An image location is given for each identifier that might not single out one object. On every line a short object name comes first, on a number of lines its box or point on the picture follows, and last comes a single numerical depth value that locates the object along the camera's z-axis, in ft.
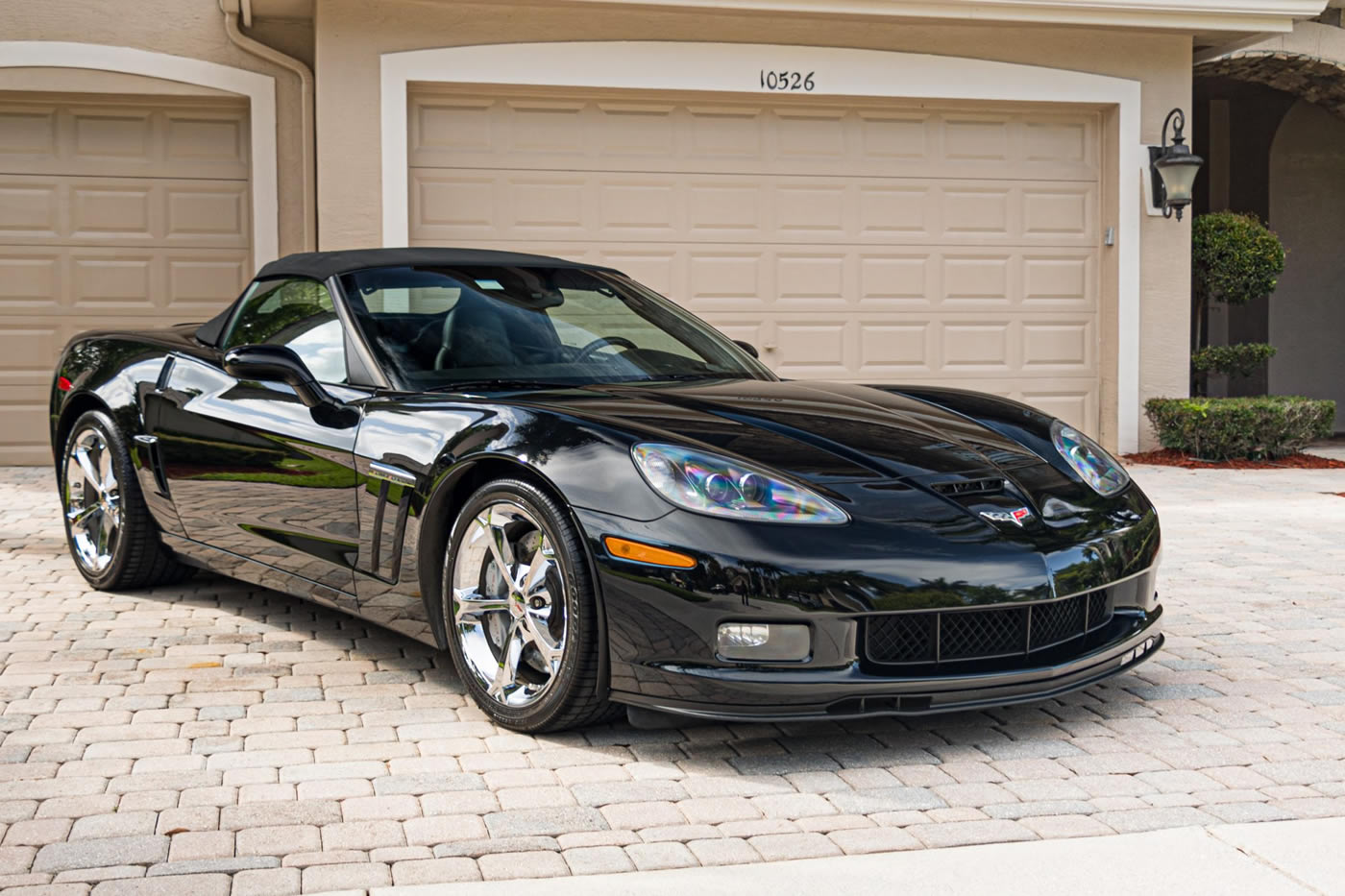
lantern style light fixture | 37.76
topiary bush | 39.68
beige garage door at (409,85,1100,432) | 36.55
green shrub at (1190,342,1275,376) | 40.42
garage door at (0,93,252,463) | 36.86
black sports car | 11.87
